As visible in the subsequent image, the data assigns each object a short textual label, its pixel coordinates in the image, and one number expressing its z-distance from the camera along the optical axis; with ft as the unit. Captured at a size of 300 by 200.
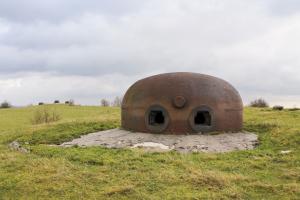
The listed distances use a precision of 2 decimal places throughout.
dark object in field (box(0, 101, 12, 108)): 167.73
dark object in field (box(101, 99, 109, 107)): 165.18
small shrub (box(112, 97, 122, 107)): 160.64
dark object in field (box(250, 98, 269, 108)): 124.26
